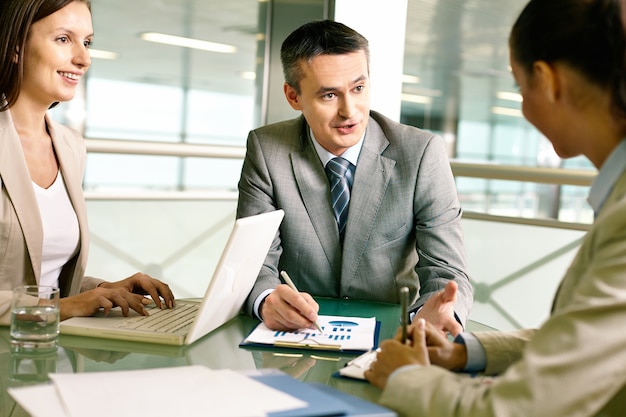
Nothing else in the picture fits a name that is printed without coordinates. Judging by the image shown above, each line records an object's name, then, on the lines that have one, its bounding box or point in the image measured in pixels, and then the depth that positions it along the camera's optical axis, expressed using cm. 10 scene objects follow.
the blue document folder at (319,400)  93
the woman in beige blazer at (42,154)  198
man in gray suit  213
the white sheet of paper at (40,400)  91
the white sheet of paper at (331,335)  147
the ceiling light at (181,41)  730
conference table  123
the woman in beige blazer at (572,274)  89
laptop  143
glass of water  136
